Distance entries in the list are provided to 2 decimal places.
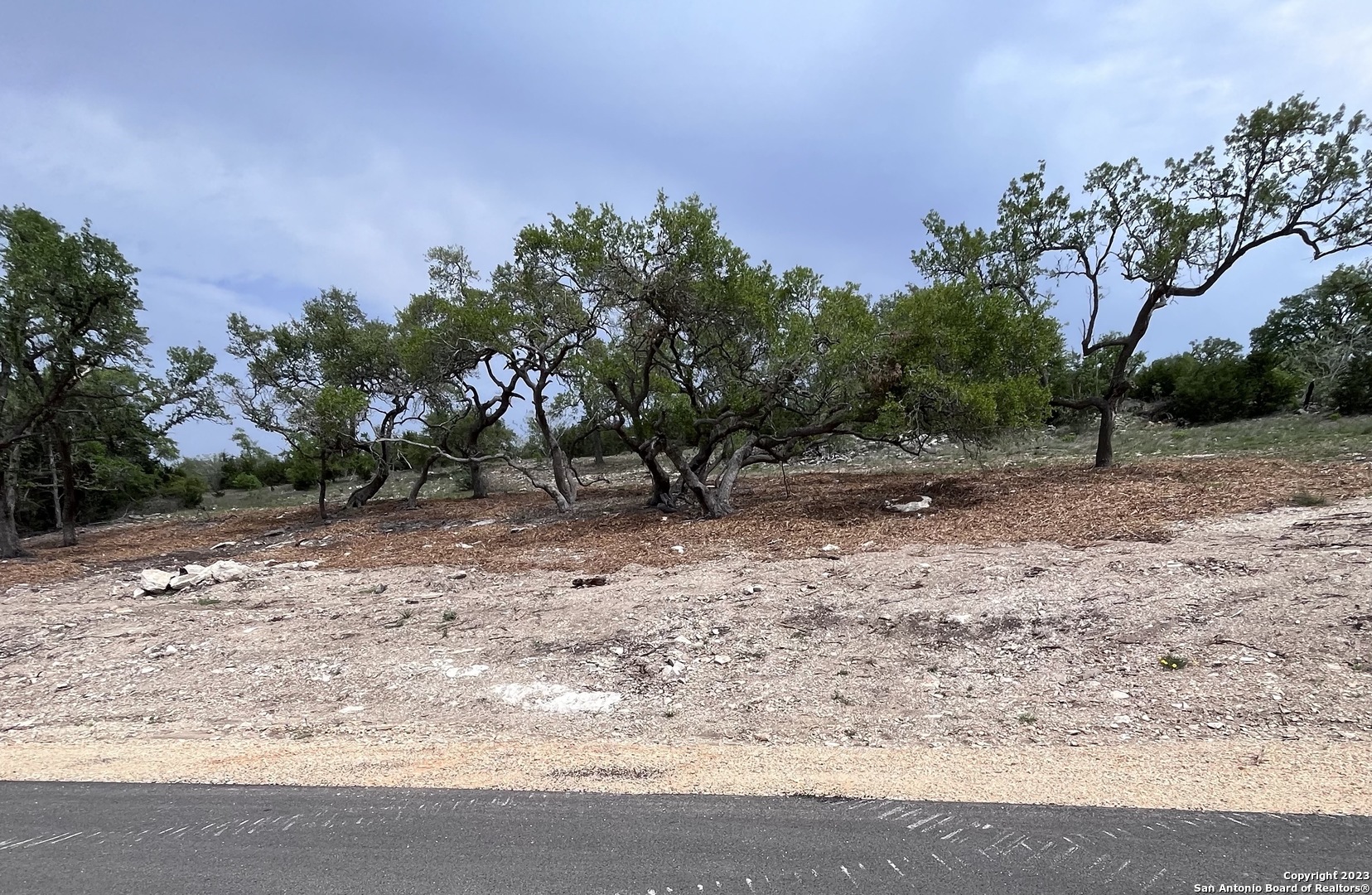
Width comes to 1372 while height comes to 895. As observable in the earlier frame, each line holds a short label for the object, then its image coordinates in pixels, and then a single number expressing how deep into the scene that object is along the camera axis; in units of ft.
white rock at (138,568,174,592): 32.22
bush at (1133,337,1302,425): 104.42
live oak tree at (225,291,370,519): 56.24
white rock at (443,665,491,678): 19.06
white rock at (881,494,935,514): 41.34
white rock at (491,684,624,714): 16.53
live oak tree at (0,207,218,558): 42.68
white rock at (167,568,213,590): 32.76
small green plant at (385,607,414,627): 24.63
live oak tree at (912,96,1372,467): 45.80
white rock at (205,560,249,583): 34.45
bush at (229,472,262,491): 135.85
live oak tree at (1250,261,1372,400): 55.98
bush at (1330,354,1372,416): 77.51
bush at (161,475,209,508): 107.96
